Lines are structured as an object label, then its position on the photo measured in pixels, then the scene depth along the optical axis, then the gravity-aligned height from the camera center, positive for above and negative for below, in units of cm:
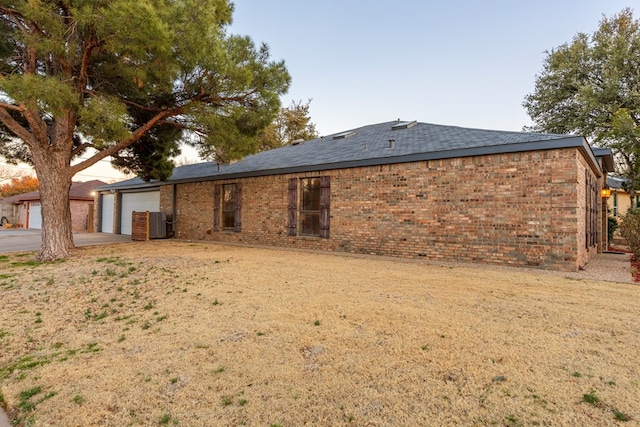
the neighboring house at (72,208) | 2067 +46
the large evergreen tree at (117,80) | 600 +328
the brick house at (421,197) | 635 +48
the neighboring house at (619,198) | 1514 +101
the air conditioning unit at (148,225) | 1306 -45
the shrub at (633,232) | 727 -36
